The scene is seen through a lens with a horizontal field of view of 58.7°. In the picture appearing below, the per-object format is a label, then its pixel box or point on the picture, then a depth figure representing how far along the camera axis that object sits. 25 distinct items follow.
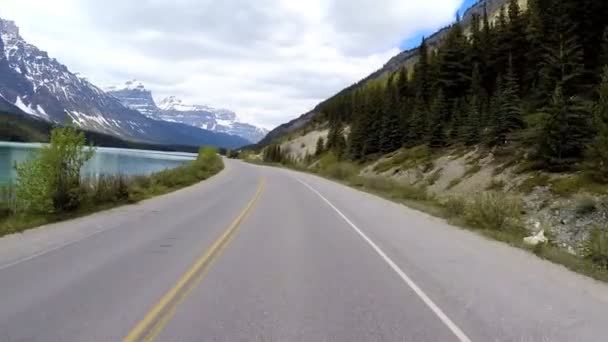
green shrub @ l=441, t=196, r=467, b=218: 18.52
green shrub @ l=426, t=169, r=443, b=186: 43.27
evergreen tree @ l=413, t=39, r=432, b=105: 75.12
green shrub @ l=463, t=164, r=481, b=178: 39.97
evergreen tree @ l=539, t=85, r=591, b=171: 30.36
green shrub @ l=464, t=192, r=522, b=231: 16.00
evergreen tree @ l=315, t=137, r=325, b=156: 117.75
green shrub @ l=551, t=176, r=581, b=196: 27.13
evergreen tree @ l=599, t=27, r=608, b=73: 36.72
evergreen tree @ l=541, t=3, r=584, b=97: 34.35
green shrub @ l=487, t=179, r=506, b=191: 33.84
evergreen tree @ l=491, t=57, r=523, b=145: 42.62
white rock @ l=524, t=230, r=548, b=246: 13.12
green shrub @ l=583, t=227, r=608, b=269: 10.37
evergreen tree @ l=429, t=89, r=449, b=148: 56.87
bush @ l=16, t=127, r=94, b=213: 15.84
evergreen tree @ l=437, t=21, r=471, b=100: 66.75
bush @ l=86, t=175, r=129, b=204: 19.47
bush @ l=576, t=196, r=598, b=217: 23.75
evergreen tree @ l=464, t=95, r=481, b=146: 49.19
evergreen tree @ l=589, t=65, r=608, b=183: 25.67
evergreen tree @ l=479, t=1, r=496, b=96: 61.97
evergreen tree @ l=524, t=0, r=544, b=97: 48.62
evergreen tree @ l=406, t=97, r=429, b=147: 64.38
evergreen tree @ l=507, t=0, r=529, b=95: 54.97
